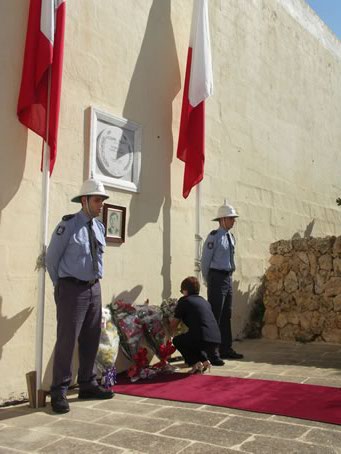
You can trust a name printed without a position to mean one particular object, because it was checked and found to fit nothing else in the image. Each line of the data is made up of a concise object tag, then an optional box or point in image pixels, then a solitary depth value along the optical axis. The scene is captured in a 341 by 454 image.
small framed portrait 4.94
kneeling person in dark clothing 4.85
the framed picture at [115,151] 4.86
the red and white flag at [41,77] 4.12
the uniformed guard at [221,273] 5.69
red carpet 3.60
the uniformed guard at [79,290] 3.82
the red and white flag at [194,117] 5.82
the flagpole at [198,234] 6.05
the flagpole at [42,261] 3.94
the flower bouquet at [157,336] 4.91
